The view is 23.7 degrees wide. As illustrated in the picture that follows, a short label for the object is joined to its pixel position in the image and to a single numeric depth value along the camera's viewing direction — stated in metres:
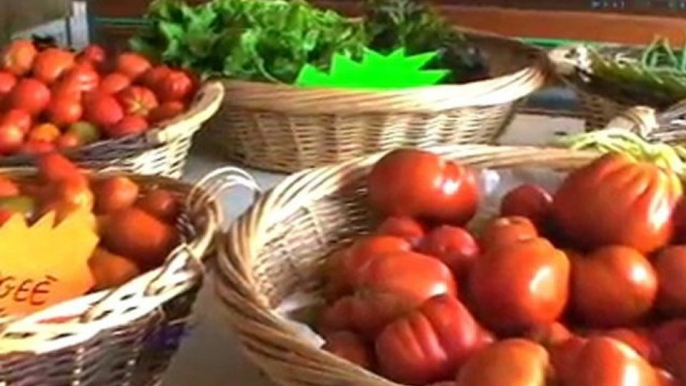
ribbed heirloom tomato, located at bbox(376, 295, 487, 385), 1.20
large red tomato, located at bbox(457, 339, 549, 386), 1.11
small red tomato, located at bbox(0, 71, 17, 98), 1.92
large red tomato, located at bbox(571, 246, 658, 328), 1.28
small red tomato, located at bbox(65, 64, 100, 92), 1.92
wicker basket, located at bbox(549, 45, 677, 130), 2.02
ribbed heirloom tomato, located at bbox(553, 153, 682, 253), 1.34
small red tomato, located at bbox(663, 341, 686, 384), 1.19
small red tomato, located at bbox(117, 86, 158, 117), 1.88
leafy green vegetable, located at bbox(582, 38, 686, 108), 1.99
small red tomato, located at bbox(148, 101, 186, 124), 1.85
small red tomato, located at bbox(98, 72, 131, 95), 1.93
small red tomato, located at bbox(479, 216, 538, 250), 1.34
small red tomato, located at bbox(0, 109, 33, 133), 1.82
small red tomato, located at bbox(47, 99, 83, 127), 1.86
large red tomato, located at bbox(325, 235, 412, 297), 1.35
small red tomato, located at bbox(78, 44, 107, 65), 2.04
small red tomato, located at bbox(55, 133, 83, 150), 1.79
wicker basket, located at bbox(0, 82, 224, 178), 1.73
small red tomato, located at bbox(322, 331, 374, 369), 1.25
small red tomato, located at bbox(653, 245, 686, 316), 1.29
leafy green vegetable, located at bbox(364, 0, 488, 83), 2.23
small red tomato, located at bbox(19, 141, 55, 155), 1.76
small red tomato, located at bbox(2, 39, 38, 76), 1.98
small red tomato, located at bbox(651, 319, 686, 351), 1.25
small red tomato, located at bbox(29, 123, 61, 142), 1.83
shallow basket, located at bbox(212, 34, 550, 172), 1.87
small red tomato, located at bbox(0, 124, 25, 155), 1.79
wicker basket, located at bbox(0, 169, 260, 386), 1.20
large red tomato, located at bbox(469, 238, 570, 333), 1.26
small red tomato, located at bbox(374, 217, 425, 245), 1.42
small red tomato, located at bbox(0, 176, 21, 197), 1.52
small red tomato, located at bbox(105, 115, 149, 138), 1.78
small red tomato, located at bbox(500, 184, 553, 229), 1.46
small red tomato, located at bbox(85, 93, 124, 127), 1.84
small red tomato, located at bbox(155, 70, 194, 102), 1.93
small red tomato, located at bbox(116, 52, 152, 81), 1.99
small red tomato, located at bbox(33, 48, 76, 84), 1.95
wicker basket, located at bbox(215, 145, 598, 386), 1.19
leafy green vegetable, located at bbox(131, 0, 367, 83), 2.06
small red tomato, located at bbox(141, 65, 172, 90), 1.96
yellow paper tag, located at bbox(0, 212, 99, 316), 1.32
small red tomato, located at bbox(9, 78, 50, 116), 1.89
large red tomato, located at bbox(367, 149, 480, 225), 1.46
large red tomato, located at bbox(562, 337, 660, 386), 1.10
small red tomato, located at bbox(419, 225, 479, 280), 1.35
